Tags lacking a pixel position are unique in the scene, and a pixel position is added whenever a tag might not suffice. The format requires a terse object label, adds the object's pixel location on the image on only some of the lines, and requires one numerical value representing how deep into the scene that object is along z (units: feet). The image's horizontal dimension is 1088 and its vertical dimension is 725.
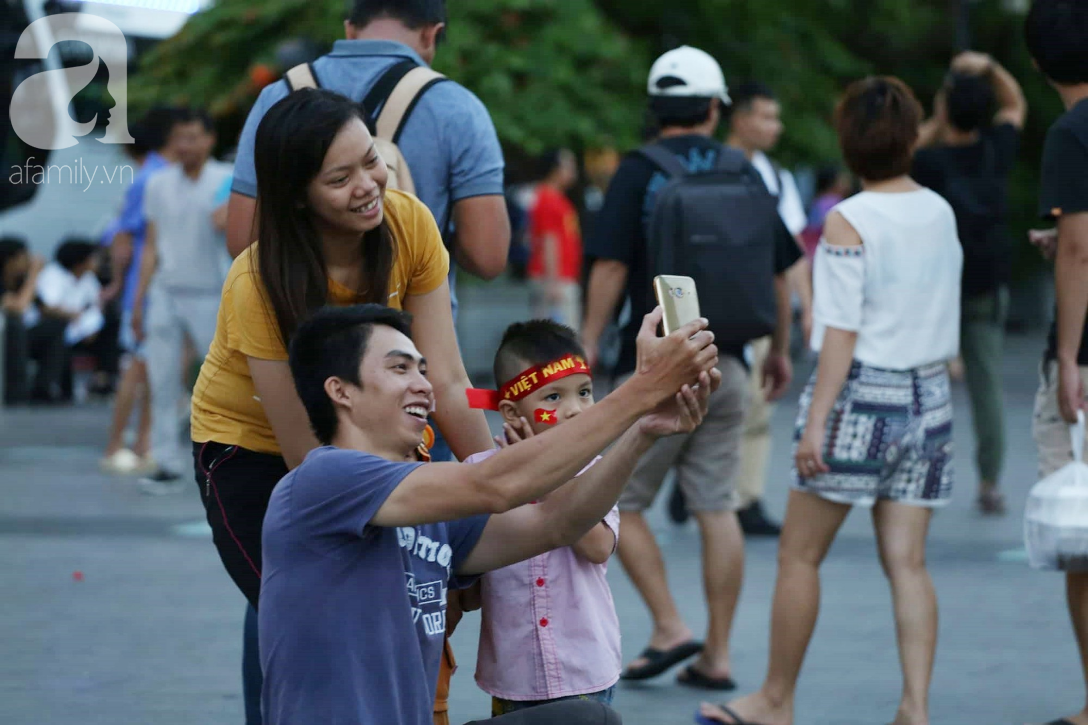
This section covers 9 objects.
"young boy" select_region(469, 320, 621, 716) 21.59
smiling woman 20.44
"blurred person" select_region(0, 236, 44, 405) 93.66
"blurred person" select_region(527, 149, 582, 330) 96.07
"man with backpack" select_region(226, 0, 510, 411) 25.44
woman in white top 29.04
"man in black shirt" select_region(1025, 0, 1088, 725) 28.60
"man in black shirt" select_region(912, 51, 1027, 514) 48.03
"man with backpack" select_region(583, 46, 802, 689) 32.91
